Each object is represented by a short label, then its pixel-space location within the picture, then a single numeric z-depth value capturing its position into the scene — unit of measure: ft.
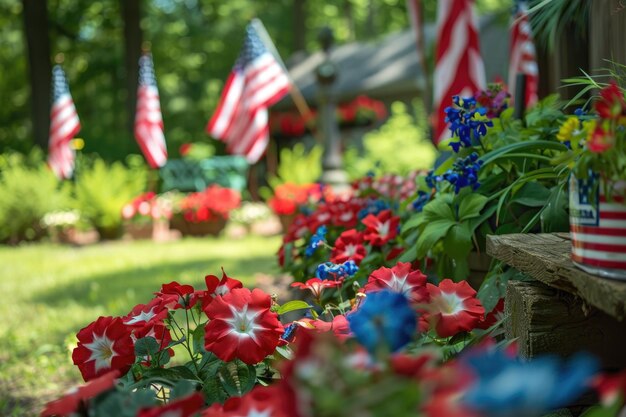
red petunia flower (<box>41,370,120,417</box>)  2.98
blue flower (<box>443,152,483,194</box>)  6.81
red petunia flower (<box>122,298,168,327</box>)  4.76
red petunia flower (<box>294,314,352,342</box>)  4.40
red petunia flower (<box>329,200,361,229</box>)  10.53
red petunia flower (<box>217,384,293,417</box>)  2.92
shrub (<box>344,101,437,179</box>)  27.37
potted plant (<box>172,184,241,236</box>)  29.89
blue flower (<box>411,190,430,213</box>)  8.54
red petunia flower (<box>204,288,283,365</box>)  4.36
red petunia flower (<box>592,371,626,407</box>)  2.32
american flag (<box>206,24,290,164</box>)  26.78
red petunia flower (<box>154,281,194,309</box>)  4.99
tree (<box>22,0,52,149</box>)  44.80
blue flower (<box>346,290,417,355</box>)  2.43
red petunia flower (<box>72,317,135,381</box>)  4.44
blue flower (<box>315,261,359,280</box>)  6.09
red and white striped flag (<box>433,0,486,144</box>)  16.07
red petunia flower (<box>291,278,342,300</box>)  5.53
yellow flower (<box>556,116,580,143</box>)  3.59
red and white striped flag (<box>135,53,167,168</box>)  36.40
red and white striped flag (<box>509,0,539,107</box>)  16.74
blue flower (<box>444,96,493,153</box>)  7.38
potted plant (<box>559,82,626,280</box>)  3.19
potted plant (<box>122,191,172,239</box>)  30.91
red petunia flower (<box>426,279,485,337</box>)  4.33
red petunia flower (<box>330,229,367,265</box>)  7.86
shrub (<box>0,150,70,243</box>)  31.12
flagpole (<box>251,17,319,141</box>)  28.32
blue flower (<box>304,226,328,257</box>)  7.68
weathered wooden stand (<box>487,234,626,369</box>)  4.48
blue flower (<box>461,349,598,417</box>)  1.96
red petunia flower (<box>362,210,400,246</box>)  8.46
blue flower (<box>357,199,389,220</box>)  10.28
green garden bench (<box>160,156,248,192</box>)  46.42
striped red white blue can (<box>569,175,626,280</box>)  3.31
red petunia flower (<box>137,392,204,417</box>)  2.94
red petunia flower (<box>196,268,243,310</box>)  5.08
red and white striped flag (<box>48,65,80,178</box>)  35.45
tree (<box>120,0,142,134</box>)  51.13
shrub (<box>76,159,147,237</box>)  30.86
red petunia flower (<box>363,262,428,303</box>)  4.63
